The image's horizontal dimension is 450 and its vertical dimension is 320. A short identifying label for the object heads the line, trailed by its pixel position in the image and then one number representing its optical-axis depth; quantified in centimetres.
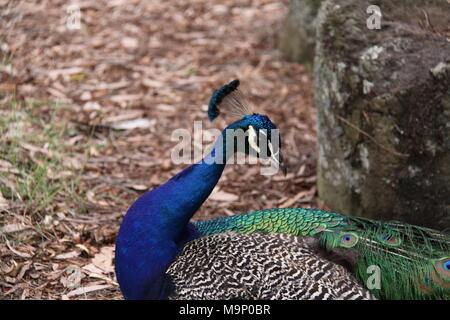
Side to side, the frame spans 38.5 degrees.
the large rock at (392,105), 338
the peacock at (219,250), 262
